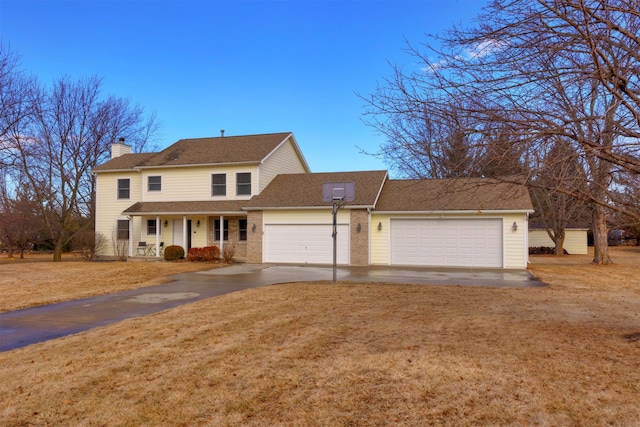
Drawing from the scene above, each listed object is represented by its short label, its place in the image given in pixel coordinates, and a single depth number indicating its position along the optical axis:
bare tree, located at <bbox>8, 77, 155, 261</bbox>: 25.65
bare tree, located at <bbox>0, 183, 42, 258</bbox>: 27.97
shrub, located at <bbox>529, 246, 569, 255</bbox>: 32.06
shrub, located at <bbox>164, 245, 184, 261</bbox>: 21.89
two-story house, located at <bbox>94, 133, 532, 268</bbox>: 18.67
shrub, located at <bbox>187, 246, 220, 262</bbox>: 21.28
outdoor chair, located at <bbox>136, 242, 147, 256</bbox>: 23.80
